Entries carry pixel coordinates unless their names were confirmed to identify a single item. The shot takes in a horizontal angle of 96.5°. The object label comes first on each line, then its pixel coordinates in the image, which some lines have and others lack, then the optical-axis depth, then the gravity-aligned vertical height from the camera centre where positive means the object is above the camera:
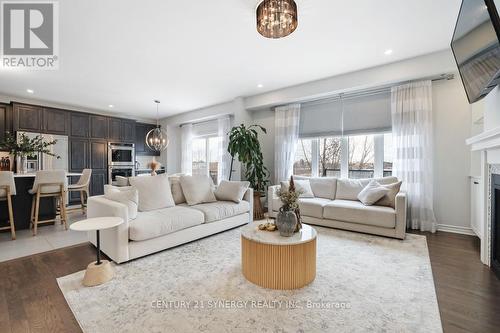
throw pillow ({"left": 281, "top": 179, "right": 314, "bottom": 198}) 4.28 -0.42
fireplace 2.27 -0.58
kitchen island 3.57 -0.63
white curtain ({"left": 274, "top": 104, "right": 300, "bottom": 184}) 4.90 +0.60
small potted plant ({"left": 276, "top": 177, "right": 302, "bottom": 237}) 2.11 -0.47
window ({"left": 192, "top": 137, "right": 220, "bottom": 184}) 6.77 +0.29
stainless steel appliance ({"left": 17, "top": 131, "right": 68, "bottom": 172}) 4.91 +0.17
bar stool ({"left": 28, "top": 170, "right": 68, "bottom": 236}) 3.50 -0.39
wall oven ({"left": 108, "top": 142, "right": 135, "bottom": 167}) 6.30 +0.32
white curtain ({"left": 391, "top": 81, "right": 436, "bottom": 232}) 3.50 +0.29
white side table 2.00 -0.94
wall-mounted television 1.56 +0.96
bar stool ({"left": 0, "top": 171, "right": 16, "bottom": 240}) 3.16 -0.35
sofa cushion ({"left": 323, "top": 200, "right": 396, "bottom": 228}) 3.15 -0.72
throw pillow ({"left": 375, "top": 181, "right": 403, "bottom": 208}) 3.40 -0.45
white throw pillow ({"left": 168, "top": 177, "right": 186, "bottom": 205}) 3.66 -0.43
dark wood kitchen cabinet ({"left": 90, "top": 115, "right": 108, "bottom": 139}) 6.01 +1.05
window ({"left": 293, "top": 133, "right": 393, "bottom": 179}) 4.08 +0.18
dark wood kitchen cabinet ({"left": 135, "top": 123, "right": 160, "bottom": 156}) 7.17 +0.86
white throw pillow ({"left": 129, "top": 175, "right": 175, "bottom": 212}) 3.10 -0.39
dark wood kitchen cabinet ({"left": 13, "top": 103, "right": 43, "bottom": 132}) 4.89 +1.07
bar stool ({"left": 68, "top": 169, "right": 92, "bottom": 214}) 4.42 -0.39
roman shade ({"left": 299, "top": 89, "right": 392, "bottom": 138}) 4.02 +0.98
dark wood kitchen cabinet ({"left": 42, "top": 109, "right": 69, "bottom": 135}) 5.26 +1.05
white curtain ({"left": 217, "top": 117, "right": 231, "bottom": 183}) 5.99 +0.44
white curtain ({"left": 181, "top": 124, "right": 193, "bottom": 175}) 7.33 +0.57
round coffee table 1.91 -0.84
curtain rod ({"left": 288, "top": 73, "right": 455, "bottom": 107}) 3.45 +1.36
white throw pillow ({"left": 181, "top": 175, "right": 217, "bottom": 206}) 3.56 -0.40
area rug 1.51 -1.07
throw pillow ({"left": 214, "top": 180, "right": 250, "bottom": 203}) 3.81 -0.44
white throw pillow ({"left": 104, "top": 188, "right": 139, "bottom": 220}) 2.58 -0.40
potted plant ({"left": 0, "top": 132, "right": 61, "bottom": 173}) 3.82 +0.30
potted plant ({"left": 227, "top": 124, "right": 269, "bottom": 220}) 4.68 +0.22
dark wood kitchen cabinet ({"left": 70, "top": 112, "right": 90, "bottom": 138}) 5.66 +1.05
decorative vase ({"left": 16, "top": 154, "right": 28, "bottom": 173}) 4.39 +0.00
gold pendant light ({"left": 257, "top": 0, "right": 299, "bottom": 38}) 2.01 +1.36
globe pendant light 5.36 +0.61
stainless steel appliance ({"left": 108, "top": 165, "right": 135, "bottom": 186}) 6.27 -0.18
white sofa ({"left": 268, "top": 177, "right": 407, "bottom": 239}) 3.13 -0.69
